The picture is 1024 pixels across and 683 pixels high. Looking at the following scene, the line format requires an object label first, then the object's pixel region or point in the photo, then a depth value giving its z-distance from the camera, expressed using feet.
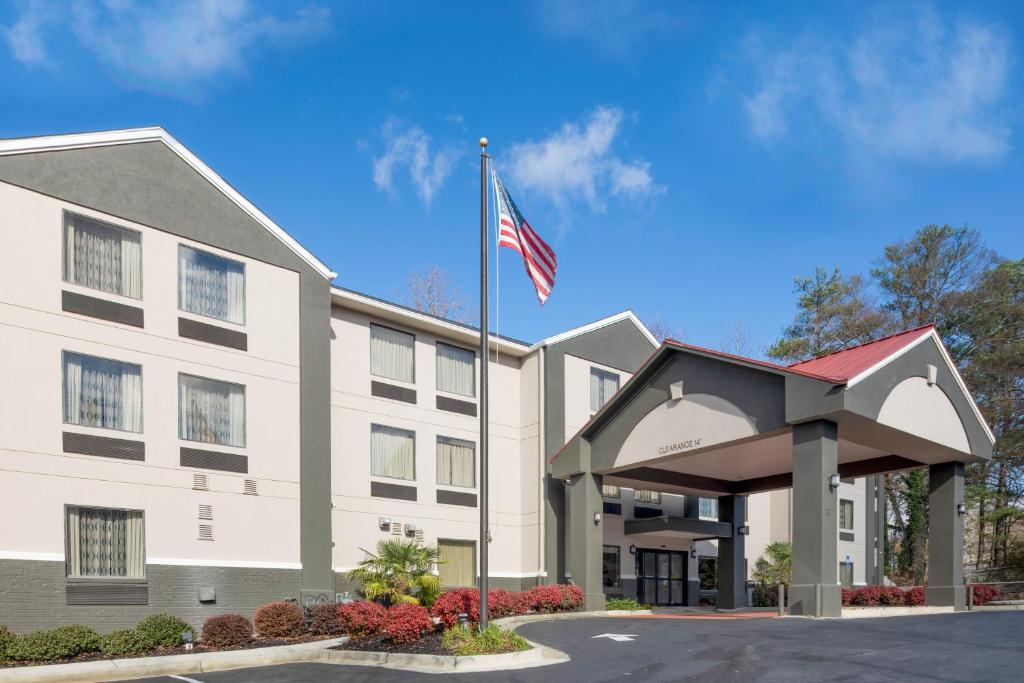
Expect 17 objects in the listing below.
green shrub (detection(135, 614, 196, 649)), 60.95
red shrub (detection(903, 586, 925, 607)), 86.12
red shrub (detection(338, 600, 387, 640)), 60.29
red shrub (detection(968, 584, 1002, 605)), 90.33
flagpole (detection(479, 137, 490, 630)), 54.08
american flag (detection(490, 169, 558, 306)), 61.00
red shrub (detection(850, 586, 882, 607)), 84.89
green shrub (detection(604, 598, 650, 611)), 90.46
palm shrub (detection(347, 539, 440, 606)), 75.36
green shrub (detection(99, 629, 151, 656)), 58.18
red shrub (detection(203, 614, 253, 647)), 62.28
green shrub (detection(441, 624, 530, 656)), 51.65
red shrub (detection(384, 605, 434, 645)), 57.21
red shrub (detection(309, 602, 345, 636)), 67.36
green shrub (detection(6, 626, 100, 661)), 54.75
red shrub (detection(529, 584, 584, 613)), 81.05
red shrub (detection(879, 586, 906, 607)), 85.05
